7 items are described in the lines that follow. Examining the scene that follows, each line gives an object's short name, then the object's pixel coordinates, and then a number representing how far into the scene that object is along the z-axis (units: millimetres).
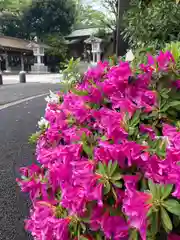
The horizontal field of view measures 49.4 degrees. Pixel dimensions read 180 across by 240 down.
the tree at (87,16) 22581
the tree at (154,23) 2013
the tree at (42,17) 21635
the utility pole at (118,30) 3465
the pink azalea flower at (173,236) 663
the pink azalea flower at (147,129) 807
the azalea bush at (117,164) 631
